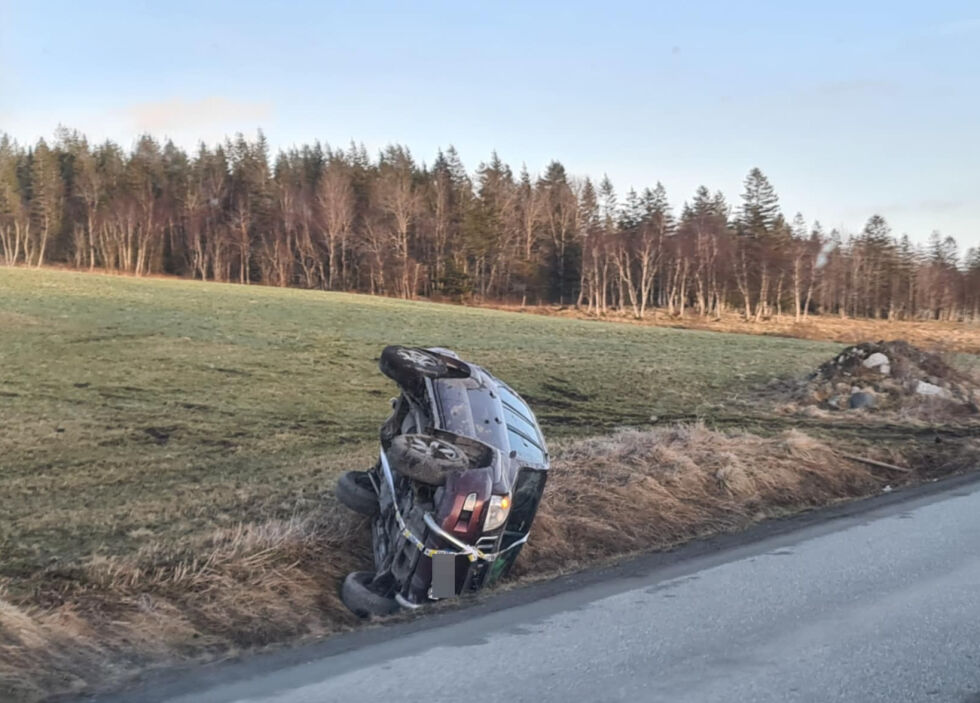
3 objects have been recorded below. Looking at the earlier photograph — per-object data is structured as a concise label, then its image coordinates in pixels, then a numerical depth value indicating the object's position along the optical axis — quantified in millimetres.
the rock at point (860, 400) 18216
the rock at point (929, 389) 18453
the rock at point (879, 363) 20000
